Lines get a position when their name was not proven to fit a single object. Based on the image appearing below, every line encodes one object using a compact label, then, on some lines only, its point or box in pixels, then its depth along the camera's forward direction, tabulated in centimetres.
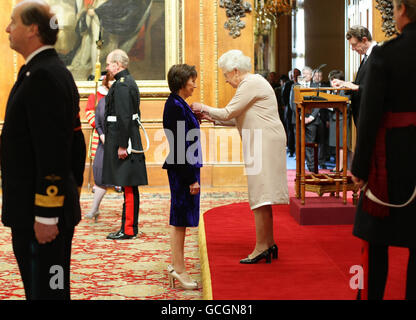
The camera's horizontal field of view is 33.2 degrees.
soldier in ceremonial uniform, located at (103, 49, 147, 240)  674
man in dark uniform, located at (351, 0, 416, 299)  325
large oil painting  1072
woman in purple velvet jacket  489
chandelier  1578
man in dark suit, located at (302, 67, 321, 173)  1217
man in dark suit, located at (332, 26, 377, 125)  677
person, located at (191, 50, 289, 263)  520
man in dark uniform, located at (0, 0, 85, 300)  287
